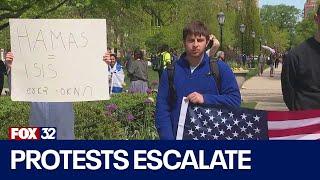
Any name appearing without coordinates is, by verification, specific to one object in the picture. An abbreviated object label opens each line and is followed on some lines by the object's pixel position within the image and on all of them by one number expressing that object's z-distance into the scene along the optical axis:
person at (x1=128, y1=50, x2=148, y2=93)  15.21
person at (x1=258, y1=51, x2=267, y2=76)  43.26
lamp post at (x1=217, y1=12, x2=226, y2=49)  35.01
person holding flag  4.18
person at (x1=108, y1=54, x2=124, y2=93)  14.73
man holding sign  5.52
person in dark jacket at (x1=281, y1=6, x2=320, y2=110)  4.39
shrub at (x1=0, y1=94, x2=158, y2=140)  8.47
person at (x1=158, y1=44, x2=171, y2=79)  22.89
